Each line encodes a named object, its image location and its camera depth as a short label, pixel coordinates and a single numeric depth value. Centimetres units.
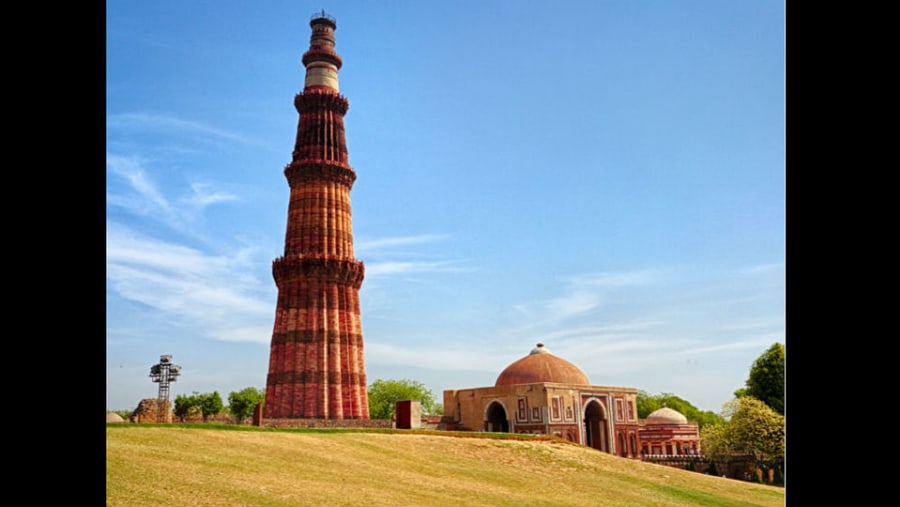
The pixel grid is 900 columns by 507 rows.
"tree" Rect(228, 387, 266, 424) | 6686
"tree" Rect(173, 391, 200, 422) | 5331
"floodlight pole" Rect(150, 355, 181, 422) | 4654
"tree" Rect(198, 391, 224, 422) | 5941
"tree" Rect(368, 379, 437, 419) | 7538
